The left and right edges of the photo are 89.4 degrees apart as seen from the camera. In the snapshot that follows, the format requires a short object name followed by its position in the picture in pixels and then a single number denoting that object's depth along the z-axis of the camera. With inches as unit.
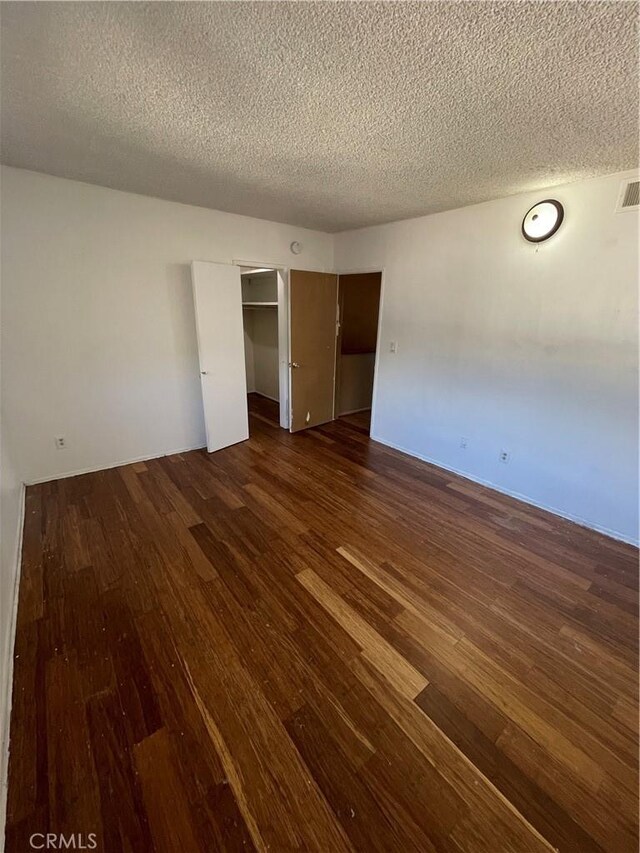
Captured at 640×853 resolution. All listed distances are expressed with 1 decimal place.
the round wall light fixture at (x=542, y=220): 94.0
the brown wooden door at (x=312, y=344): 154.6
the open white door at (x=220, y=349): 128.2
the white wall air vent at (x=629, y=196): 81.8
